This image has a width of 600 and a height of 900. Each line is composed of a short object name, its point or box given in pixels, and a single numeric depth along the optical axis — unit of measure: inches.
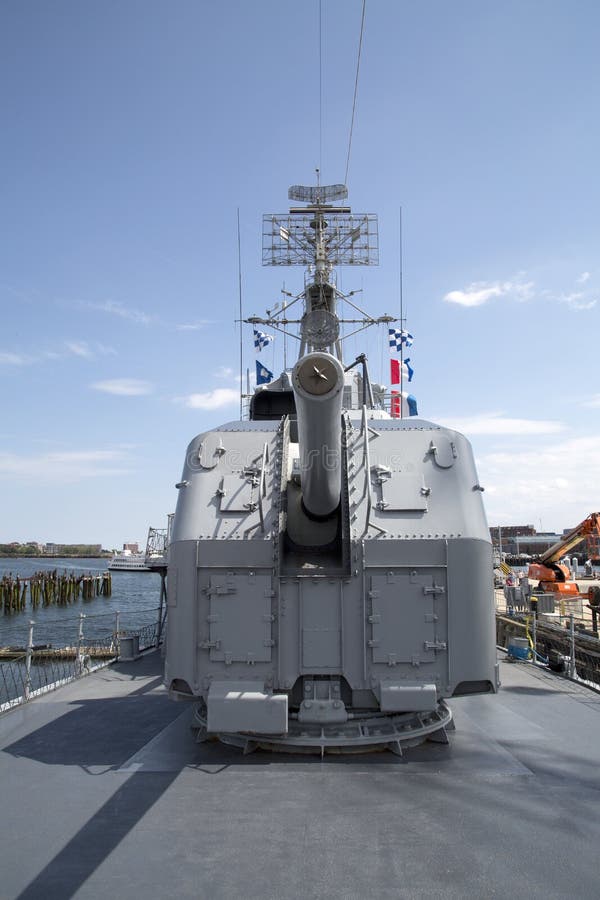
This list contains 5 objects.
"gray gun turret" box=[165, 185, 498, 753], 191.5
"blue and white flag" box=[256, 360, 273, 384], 511.8
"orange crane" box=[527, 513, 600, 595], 809.5
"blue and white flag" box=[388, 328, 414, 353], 509.4
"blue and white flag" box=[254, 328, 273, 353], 508.1
